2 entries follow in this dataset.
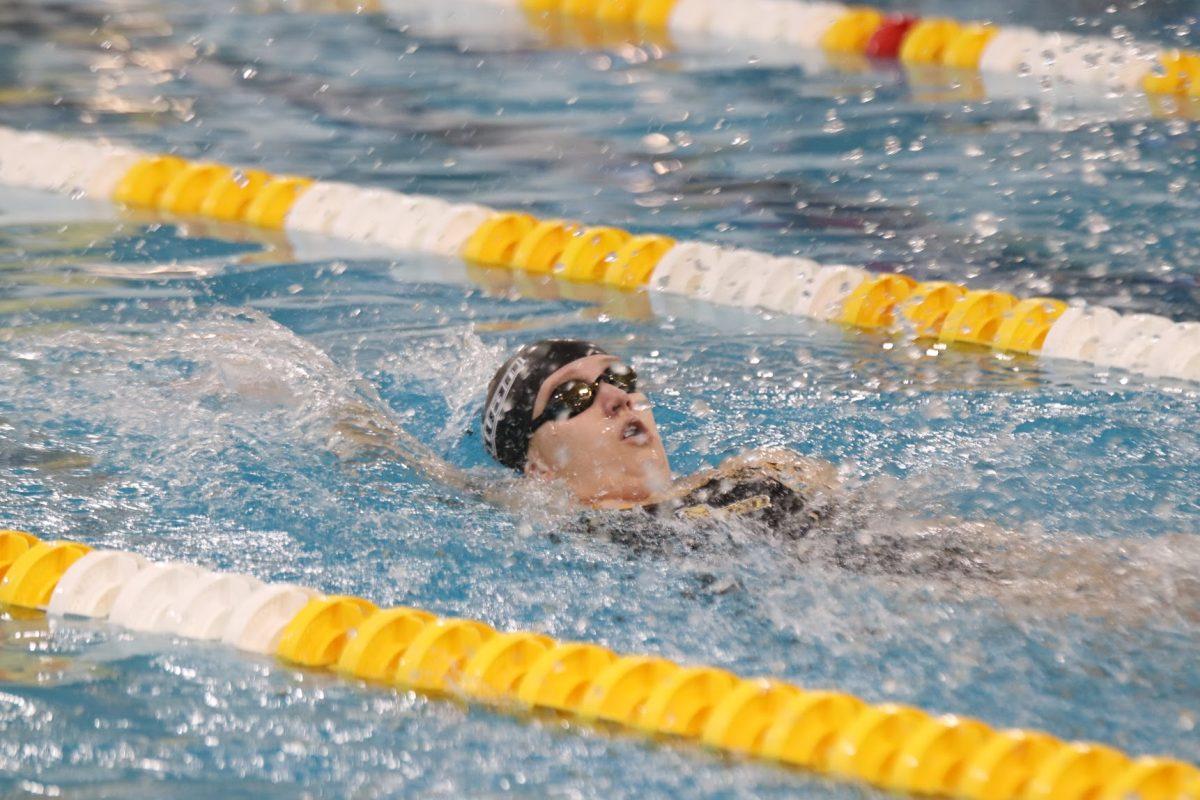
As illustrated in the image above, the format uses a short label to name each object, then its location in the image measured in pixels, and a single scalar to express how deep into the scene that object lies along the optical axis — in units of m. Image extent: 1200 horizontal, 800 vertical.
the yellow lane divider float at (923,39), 14.44
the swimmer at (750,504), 6.08
